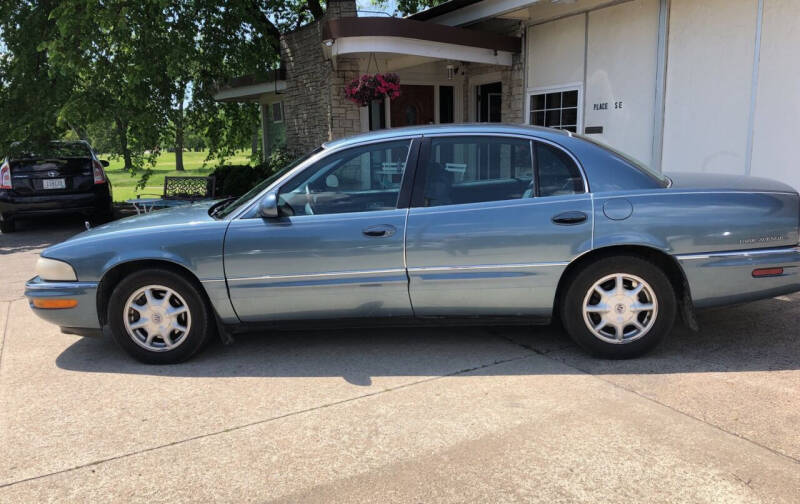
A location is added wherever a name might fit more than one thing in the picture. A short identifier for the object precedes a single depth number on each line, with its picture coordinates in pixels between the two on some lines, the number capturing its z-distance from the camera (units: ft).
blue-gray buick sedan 13.47
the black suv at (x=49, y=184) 35.96
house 24.30
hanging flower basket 31.17
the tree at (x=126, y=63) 35.50
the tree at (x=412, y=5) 62.19
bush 41.86
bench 36.11
